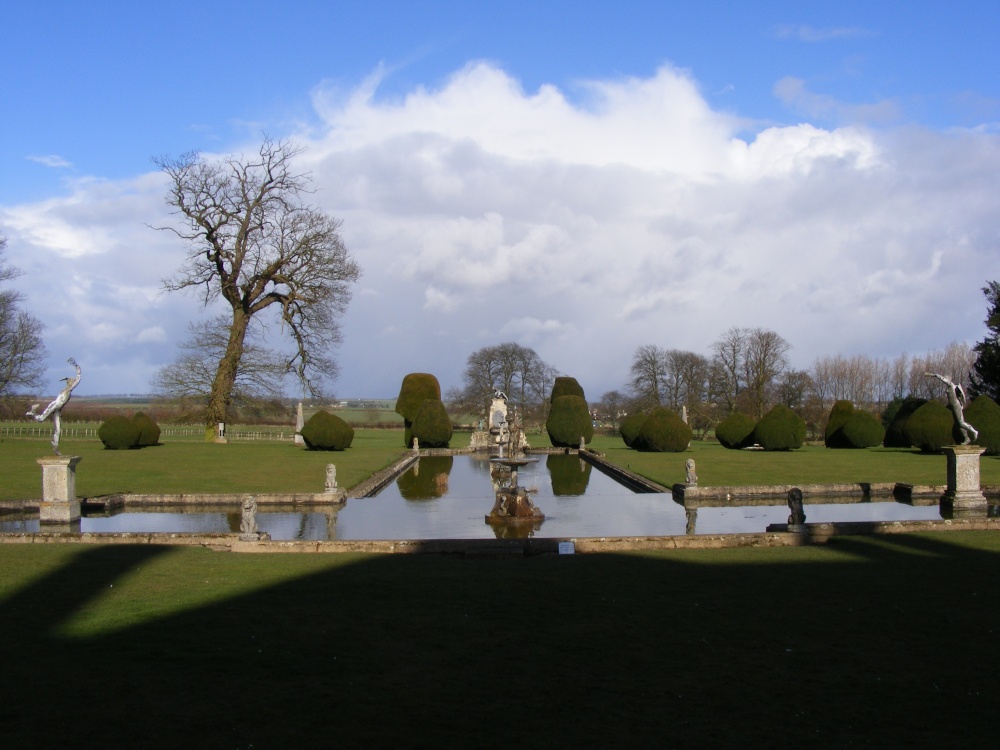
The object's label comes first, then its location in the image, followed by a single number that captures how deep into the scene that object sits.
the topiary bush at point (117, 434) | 28.95
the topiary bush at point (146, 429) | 29.83
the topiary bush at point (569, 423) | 36.44
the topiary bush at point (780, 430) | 30.36
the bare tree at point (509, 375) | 59.19
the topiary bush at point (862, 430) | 31.78
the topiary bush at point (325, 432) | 30.14
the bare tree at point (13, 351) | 36.62
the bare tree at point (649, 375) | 56.44
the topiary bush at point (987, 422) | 25.17
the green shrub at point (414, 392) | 41.62
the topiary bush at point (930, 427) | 27.30
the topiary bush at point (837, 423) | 32.88
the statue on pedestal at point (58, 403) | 12.73
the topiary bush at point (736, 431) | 32.84
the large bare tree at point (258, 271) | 31.88
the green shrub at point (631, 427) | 35.62
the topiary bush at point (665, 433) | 30.84
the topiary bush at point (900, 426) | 31.72
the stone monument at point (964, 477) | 13.92
